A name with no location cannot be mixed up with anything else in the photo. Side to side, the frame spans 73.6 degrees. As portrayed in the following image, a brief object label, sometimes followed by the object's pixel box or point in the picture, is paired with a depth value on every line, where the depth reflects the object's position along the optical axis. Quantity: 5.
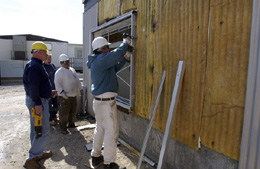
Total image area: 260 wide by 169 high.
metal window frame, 3.20
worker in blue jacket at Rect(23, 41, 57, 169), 2.69
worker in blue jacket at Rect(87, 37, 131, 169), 2.78
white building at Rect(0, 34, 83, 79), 15.59
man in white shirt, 4.30
